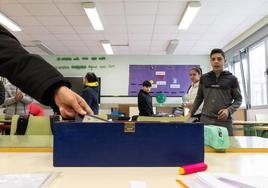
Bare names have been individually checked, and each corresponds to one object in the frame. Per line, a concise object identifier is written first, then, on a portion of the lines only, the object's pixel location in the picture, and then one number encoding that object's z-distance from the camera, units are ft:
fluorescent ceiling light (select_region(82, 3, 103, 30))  11.30
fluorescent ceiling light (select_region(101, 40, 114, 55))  16.74
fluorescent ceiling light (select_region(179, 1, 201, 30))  11.10
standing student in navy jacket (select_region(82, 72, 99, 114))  8.84
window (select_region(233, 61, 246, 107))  16.22
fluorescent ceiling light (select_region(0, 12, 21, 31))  12.77
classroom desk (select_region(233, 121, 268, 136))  10.72
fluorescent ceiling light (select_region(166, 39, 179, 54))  16.45
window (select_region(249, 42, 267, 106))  13.82
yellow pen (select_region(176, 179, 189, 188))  1.73
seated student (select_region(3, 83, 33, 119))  9.31
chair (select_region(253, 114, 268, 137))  10.74
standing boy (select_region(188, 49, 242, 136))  6.74
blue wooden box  2.26
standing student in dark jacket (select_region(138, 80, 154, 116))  11.71
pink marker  2.05
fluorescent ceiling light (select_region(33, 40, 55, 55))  17.02
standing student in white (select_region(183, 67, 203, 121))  9.15
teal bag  3.11
